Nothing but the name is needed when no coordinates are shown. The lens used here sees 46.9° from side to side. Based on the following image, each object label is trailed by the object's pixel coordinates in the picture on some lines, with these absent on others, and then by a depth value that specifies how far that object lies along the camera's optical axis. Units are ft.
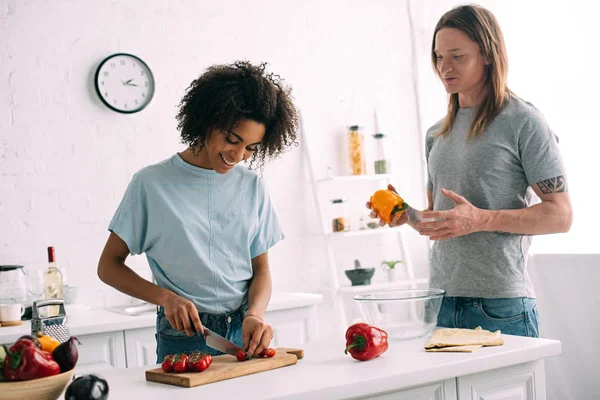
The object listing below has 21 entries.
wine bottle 10.32
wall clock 11.89
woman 6.17
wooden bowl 4.05
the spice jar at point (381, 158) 14.14
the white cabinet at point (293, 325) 10.80
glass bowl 6.04
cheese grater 6.17
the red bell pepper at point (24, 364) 4.09
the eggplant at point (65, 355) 4.29
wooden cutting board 5.10
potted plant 13.92
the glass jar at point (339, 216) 13.65
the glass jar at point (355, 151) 13.89
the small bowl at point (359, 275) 13.42
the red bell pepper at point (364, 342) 5.59
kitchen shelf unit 13.41
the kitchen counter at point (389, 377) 4.87
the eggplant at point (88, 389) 4.11
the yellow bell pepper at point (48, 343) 4.43
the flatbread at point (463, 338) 5.85
